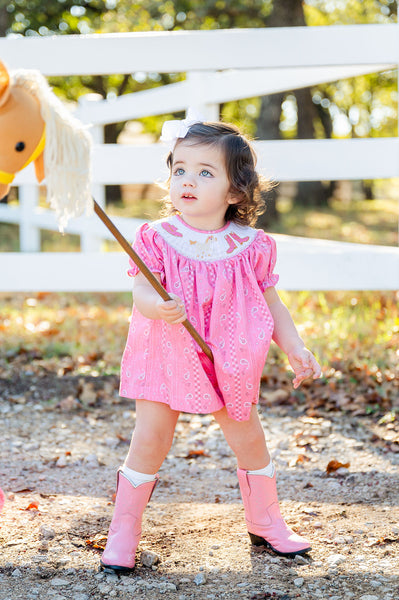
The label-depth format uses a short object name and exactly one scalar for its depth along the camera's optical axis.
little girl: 2.14
